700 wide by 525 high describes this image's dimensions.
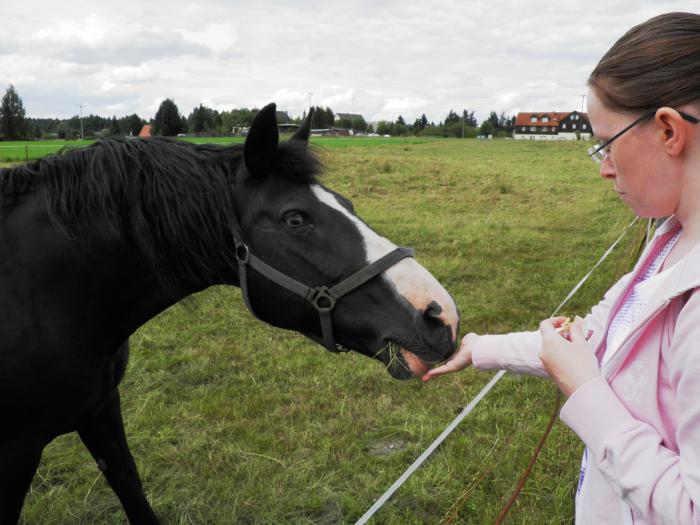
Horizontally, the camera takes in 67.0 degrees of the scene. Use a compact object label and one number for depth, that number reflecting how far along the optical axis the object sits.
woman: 0.92
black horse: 1.91
